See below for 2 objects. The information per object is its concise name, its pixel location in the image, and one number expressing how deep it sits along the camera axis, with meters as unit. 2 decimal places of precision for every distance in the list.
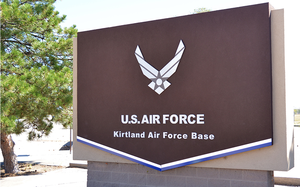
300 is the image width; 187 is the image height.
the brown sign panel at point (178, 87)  5.64
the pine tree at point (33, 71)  10.25
